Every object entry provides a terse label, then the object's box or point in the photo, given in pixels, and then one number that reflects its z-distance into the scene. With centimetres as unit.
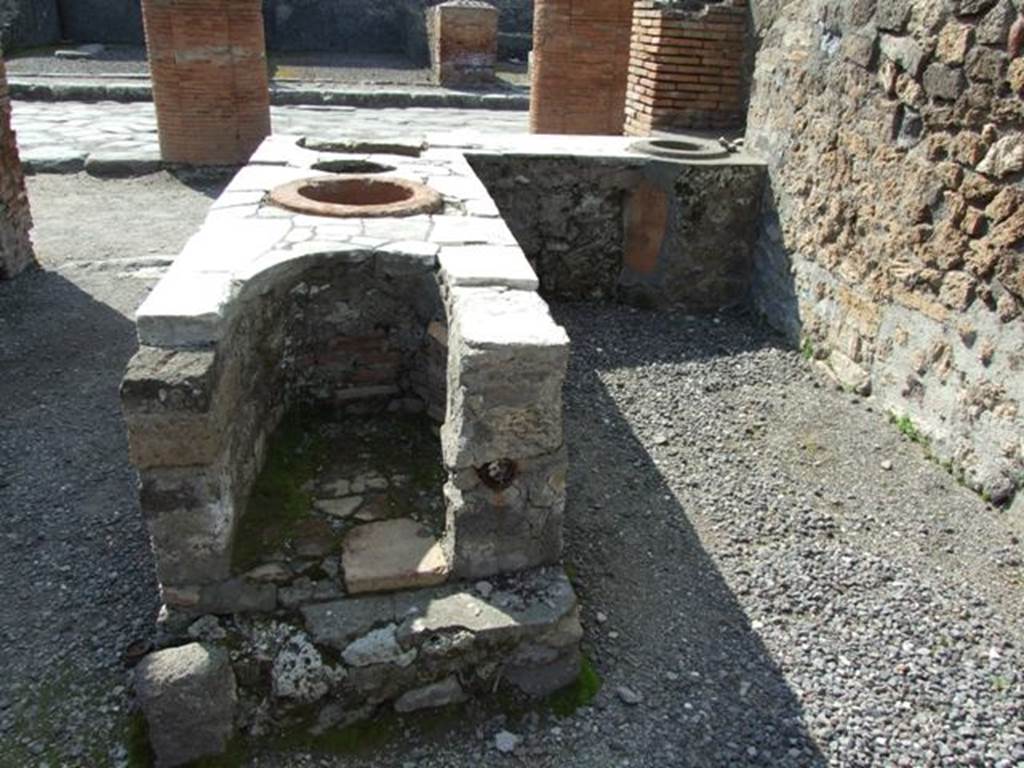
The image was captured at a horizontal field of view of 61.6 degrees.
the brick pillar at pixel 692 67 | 667
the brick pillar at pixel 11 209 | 559
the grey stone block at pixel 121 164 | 827
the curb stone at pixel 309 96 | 1146
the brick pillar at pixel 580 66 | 779
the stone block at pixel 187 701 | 229
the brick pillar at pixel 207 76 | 806
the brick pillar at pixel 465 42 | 1316
